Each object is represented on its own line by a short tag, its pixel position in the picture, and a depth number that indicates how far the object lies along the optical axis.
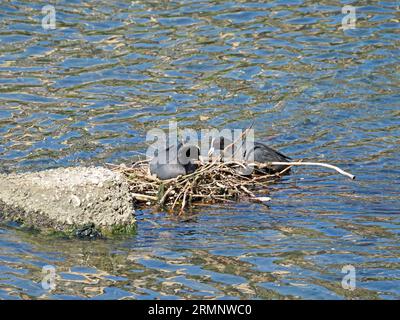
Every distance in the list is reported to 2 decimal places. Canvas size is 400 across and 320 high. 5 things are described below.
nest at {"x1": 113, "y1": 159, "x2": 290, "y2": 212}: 16.09
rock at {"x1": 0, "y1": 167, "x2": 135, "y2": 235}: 14.94
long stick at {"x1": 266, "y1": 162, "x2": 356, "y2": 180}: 16.77
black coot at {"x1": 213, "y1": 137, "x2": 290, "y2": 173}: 17.33
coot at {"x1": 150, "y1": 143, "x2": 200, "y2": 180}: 16.16
